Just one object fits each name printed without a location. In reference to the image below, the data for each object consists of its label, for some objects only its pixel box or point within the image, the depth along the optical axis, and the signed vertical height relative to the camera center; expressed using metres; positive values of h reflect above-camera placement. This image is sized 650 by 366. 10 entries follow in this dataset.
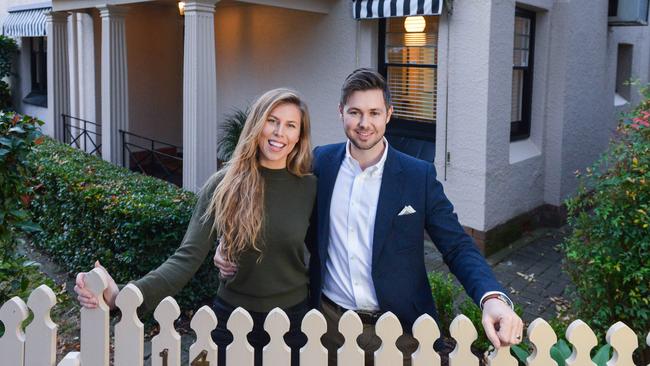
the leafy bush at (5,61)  16.03 +0.94
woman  2.42 -0.50
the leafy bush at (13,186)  3.52 -0.54
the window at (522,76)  7.89 +0.34
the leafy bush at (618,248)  3.52 -0.91
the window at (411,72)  7.57 +0.37
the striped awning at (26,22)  13.55 +1.78
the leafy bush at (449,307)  3.95 -1.46
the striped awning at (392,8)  6.84 +1.10
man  2.41 -0.53
